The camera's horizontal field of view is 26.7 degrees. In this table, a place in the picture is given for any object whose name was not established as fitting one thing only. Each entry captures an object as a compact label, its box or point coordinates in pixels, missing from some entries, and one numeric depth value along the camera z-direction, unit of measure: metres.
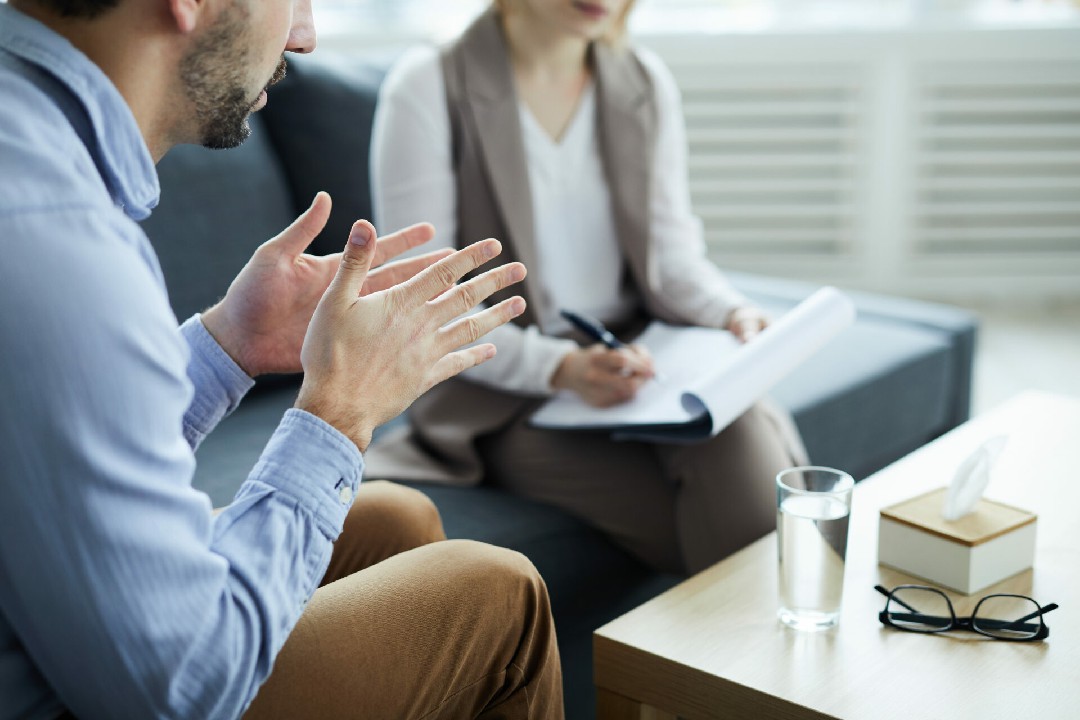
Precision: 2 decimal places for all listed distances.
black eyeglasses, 2.02
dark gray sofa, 2.49
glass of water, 2.03
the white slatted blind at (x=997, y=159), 4.80
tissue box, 2.10
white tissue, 2.13
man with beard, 1.67
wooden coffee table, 1.93
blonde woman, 2.51
